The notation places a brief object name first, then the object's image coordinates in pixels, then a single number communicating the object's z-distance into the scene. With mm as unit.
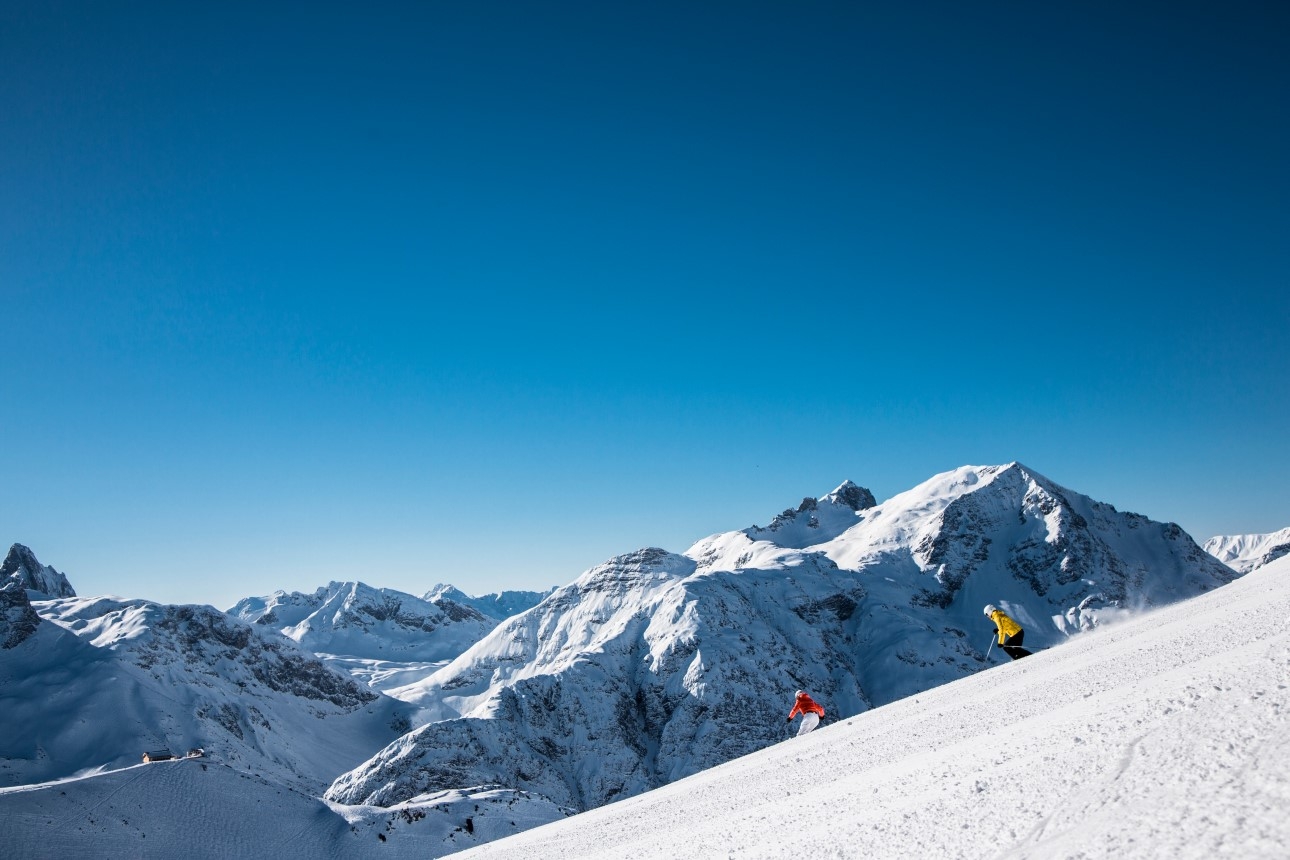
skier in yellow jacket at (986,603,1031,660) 24391
